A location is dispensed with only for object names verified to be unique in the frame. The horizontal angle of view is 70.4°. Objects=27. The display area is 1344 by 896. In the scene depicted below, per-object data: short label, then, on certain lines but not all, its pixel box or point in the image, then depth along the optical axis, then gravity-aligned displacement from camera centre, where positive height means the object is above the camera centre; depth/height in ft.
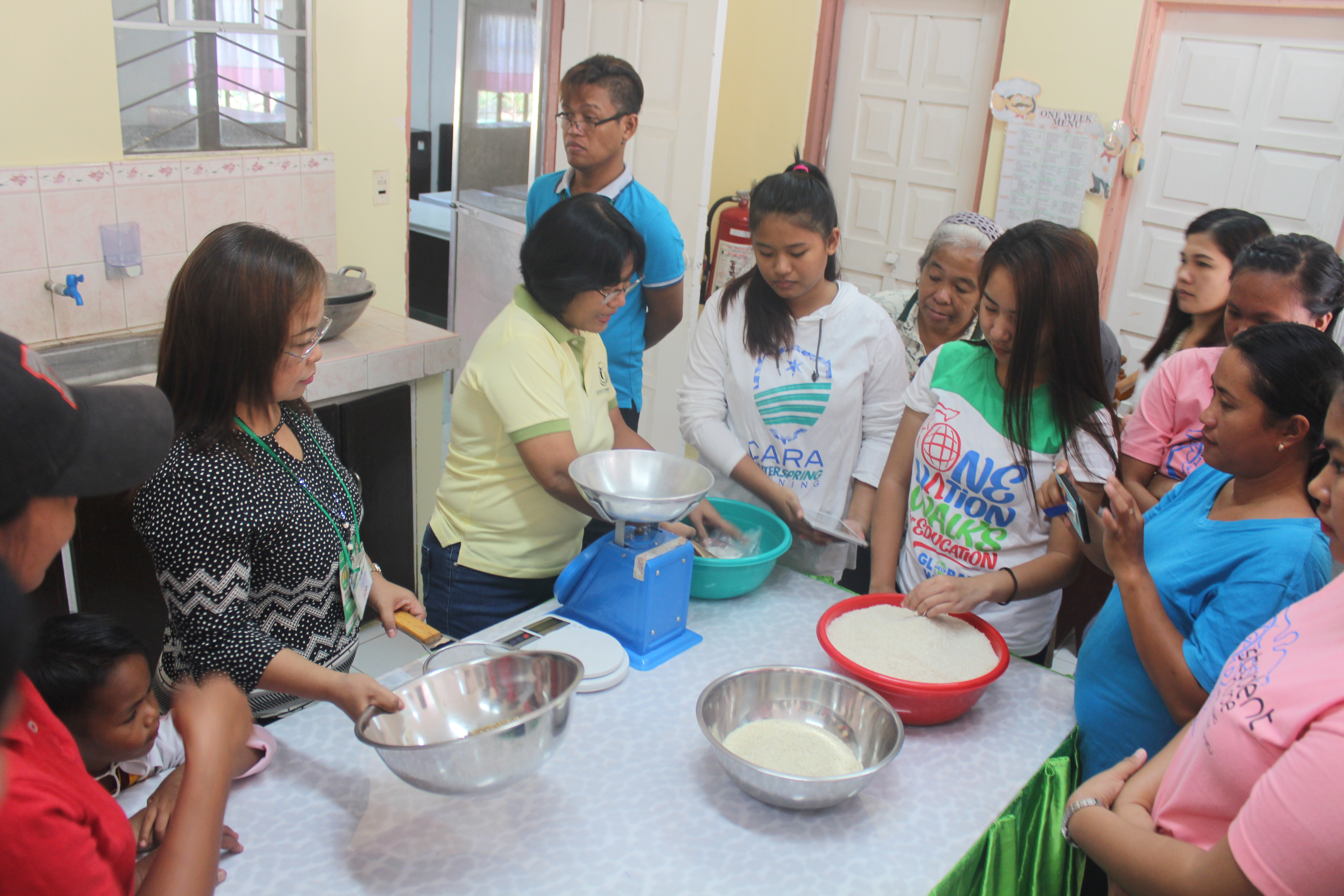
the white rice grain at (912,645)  5.04 -2.38
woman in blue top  4.19 -1.44
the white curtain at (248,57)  10.23 +0.81
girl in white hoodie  6.66 -1.37
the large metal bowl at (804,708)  4.58 -2.53
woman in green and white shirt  5.47 -1.35
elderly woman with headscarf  7.64 -0.66
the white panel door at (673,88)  11.66 +1.03
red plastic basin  4.78 -2.42
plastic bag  6.32 -2.37
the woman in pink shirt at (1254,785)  2.86 -1.81
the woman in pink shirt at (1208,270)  7.79 -0.40
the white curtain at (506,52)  17.01 +1.85
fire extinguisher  13.67 -0.94
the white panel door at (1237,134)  11.57 +1.08
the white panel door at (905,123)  13.99 +1.03
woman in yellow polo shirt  5.63 -1.57
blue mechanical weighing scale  5.05 -2.12
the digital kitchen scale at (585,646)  5.04 -2.53
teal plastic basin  5.90 -2.39
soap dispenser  9.27 -1.18
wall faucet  8.94 -1.53
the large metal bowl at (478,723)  3.56 -2.29
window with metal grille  9.54 +0.59
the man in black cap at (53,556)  2.39 -1.13
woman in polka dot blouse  4.24 -1.55
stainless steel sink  9.00 -2.21
